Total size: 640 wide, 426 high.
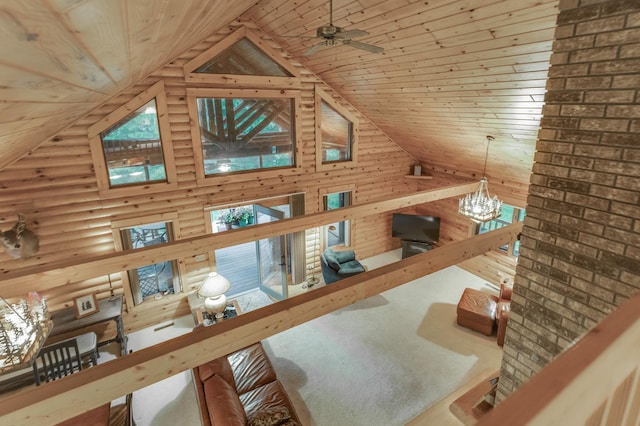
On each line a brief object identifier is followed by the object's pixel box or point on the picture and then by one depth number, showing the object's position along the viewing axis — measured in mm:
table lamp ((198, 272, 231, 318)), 4930
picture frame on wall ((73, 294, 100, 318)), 4988
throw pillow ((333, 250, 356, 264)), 7090
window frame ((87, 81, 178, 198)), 4863
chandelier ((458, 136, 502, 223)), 5242
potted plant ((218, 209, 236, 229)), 10211
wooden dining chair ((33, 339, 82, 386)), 4152
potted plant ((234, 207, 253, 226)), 10334
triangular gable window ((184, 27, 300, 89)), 5371
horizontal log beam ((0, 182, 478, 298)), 2834
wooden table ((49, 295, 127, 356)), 4791
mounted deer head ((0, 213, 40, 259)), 4340
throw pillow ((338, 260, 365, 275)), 6629
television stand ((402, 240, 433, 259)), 8100
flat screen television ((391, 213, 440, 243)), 7941
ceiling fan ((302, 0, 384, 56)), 2980
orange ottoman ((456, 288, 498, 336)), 5602
